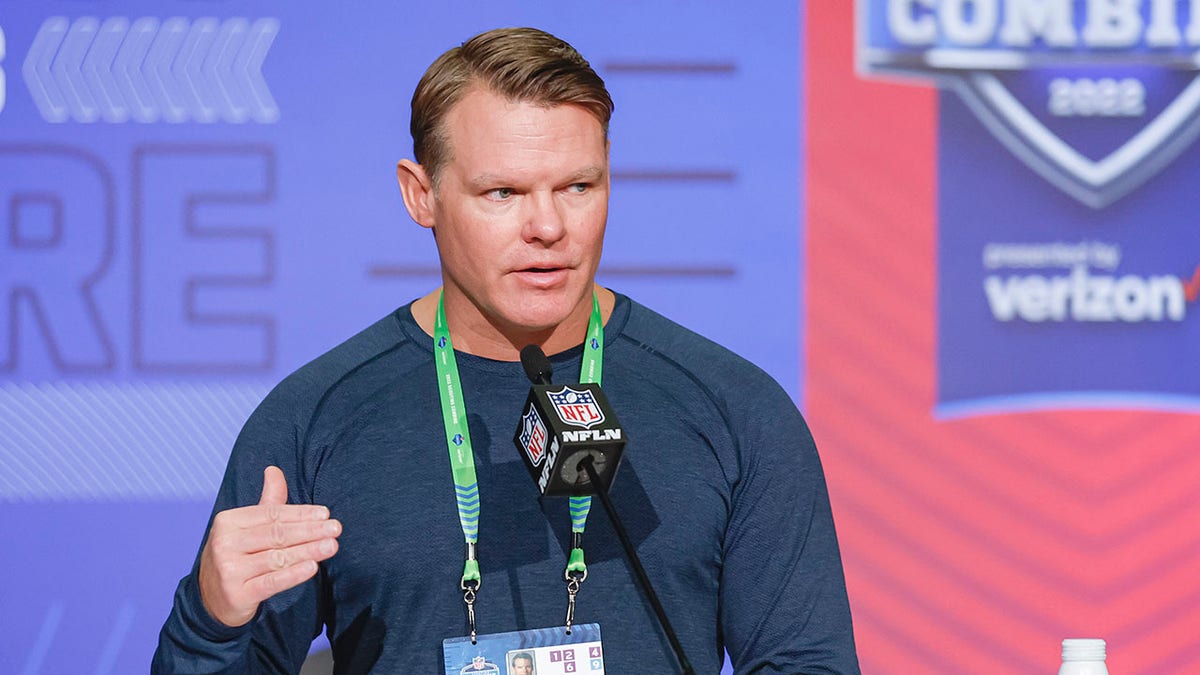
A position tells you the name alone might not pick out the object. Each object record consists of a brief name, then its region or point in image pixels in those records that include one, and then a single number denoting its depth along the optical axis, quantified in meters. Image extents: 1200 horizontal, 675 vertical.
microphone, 4.08
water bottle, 4.45
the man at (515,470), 4.26
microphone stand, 4.04
